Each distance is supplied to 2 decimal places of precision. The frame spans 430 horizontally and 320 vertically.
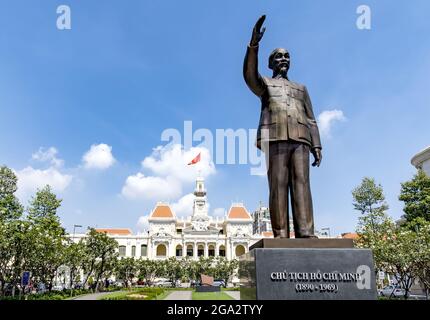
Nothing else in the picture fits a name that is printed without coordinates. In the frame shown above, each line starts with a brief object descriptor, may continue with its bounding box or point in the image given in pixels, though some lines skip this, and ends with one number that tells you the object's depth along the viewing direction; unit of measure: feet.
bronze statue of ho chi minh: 19.94
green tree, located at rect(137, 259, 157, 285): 171.17
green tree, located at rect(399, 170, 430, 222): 94.58
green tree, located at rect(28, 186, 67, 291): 76.79
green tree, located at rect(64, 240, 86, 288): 96.64
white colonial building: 254.47
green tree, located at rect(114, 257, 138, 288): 156.56
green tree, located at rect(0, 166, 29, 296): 69.97
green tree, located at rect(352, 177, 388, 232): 118.93
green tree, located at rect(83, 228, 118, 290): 113.50
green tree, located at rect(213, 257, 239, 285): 177.99
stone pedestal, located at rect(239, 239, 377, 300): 16.93
